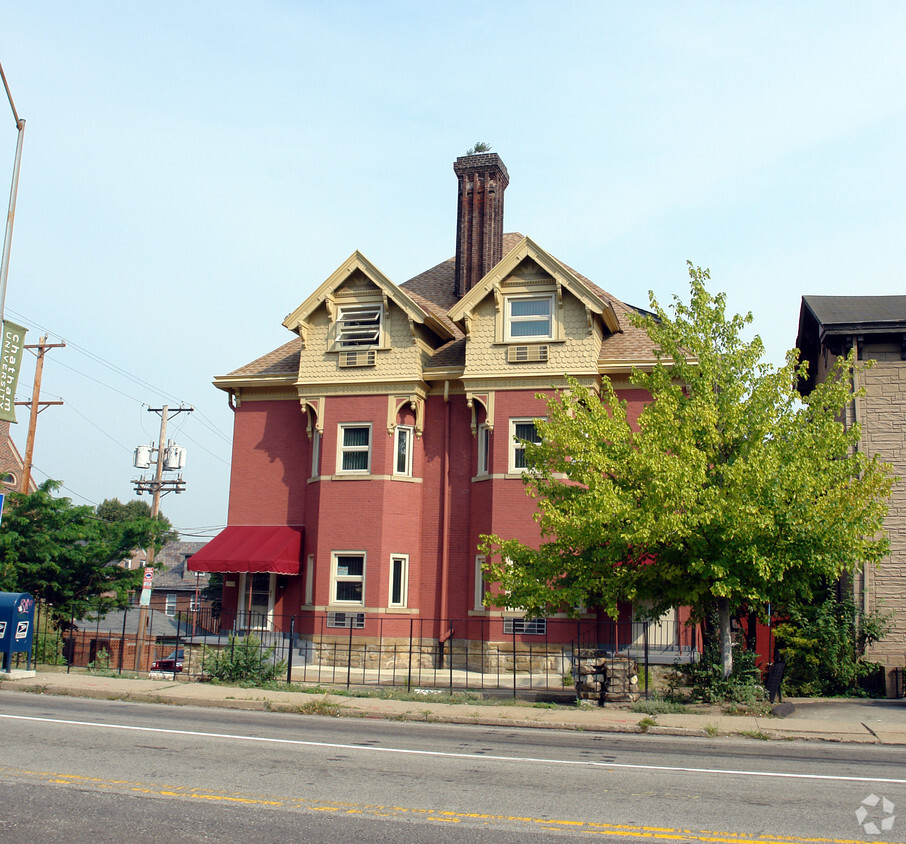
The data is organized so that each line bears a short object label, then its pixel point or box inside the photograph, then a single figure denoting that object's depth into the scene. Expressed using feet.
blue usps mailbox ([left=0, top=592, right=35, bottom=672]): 58.90
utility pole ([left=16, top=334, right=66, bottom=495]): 111.47
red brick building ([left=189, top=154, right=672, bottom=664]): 80.07
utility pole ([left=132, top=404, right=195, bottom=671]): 142.20
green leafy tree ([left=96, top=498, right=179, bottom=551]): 309.42
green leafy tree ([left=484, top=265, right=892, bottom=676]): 50.01
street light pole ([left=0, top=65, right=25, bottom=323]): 59.47
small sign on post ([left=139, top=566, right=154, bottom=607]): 71.91
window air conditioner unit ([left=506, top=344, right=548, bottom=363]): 80.12
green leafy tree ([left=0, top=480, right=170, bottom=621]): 77.77
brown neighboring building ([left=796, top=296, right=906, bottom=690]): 65.51
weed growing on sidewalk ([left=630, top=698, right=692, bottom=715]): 49.67
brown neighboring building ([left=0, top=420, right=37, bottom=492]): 191.31
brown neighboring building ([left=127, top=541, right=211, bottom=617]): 207.51
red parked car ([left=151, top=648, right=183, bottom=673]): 99.51
